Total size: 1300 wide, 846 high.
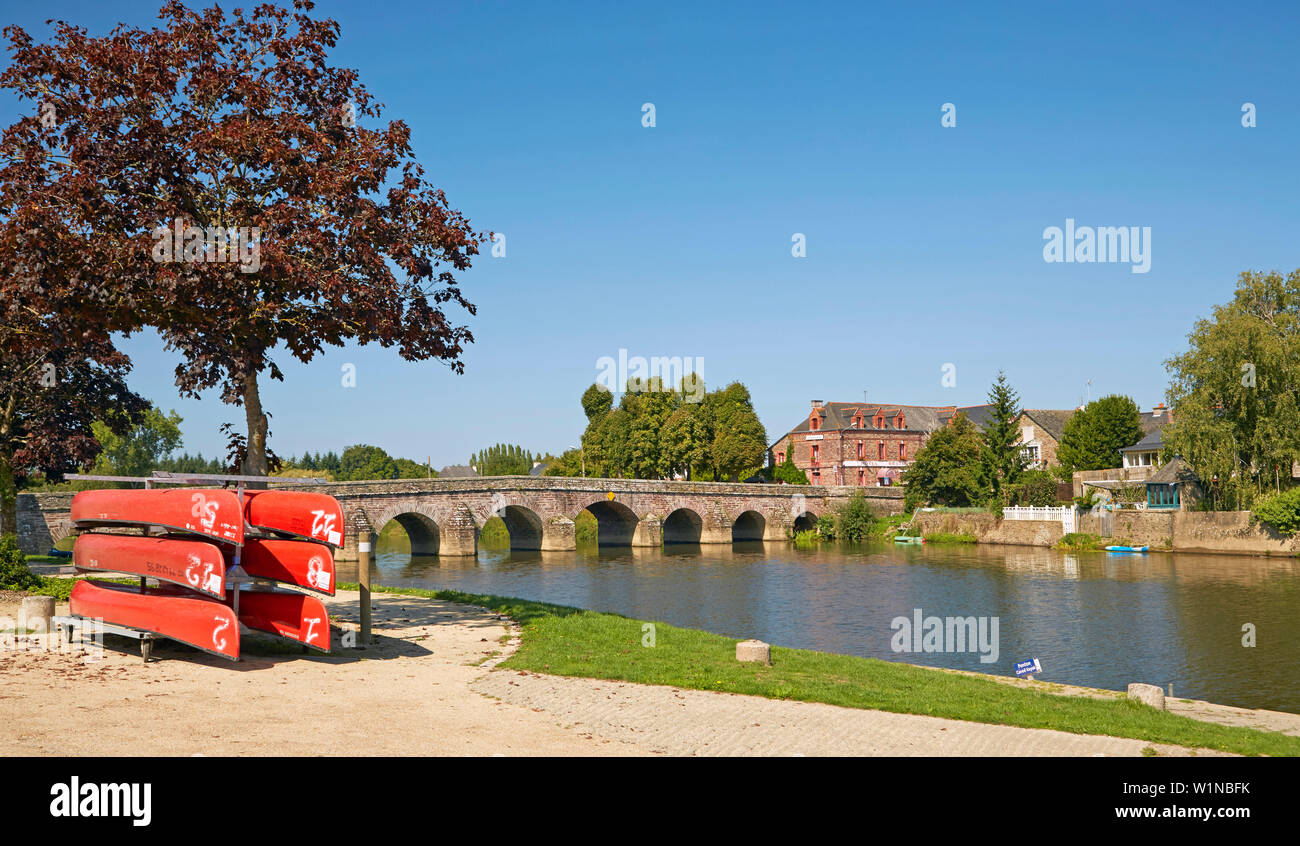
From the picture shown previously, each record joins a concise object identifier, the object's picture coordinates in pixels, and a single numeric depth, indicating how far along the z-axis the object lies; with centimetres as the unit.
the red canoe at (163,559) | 1312
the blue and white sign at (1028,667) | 1630
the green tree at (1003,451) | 6656
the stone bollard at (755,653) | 1444
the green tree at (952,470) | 6794
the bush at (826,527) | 7000
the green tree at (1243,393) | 4703
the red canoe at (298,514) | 1390
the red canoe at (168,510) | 1352
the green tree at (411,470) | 13864
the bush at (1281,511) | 4638
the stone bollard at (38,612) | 1471
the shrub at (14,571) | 1786
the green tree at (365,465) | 13475
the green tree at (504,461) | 13559
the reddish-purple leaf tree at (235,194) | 1473
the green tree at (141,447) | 9100
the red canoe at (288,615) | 1344
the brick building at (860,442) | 8944
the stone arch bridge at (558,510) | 5069
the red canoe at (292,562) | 1376
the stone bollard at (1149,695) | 1296
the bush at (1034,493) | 6359
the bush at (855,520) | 6875
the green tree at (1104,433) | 7406
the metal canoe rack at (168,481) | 1317
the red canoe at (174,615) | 1276
